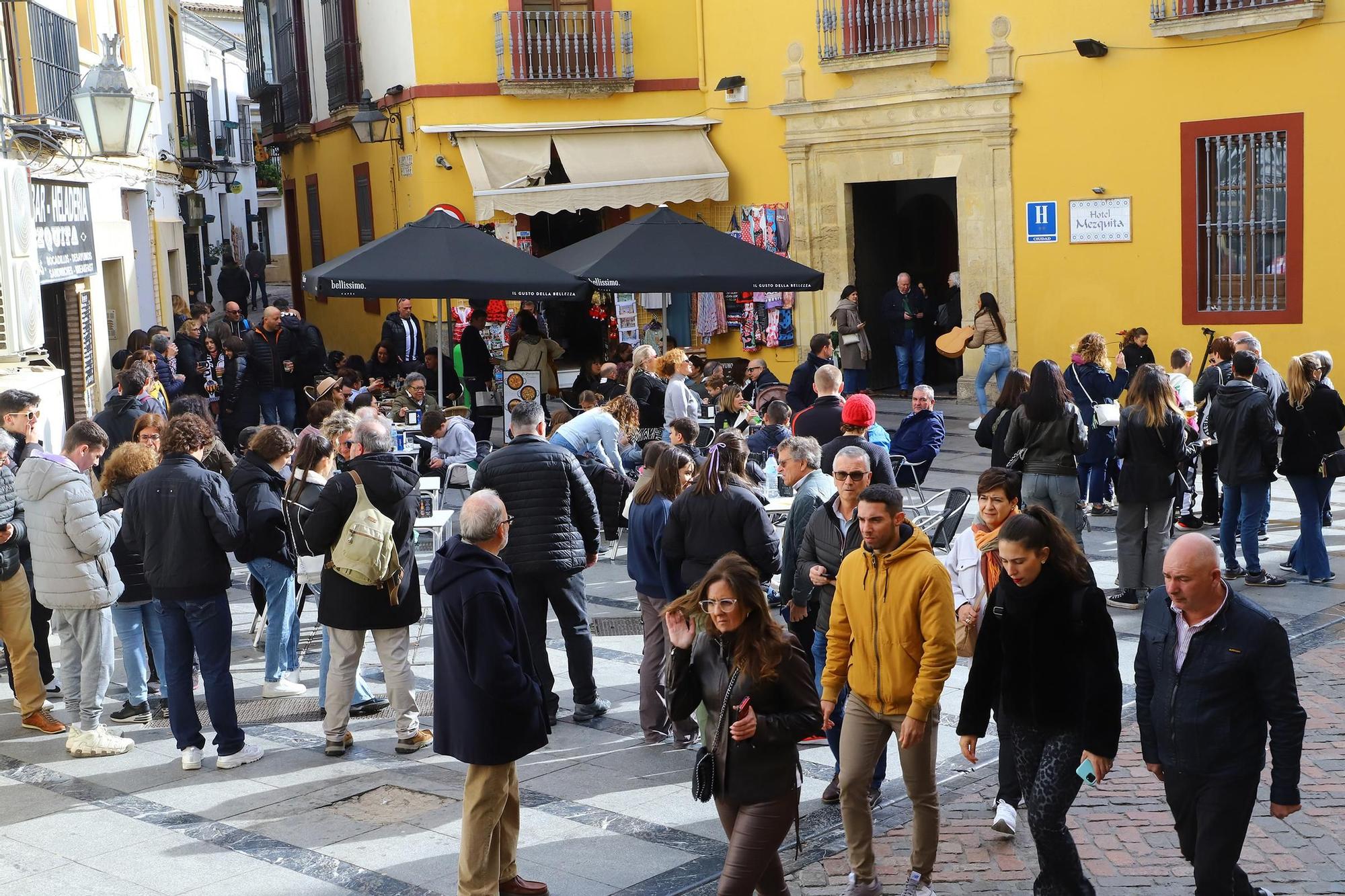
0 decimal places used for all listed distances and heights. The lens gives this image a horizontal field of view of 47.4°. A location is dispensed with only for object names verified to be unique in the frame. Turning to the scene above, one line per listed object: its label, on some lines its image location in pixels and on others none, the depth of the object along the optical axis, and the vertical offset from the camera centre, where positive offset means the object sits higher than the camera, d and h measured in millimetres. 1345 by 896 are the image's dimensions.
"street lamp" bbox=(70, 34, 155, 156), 11805 +1564
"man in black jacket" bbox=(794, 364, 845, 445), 10328 -924
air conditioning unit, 11289 +340
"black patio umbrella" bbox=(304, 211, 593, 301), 13414 +221
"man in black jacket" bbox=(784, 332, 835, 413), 13312 -844
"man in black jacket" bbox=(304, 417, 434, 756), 7633 -1525
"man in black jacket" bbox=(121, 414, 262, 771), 7473 -1249
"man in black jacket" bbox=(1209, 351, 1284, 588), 10406 -1338
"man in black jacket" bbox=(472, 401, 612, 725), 7910 -1289
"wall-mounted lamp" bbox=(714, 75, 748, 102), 22359 +2794
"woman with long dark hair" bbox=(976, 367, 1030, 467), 10469 -1006
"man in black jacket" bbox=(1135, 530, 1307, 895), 4988 -1480
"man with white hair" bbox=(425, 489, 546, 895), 5676 -1472
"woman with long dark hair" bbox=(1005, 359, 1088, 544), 9914 -1146
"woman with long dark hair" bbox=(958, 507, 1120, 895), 5285 -1411
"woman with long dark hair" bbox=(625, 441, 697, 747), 7738 -1414
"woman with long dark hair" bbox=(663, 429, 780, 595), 7277 -1164
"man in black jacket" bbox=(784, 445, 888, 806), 6523 -1155
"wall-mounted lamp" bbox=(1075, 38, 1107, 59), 18109 +2521
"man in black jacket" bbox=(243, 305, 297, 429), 16594 -712
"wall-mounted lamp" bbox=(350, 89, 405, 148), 21750 +2523
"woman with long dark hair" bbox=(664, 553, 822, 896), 5059 -1415
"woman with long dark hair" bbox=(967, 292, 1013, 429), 17500 -844
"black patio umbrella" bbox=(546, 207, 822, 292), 14219 +188
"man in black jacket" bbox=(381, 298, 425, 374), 19359 -497
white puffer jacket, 7723 -1118
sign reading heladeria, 13207 +760
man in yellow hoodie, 5578 -1438
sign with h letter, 19125 +528
